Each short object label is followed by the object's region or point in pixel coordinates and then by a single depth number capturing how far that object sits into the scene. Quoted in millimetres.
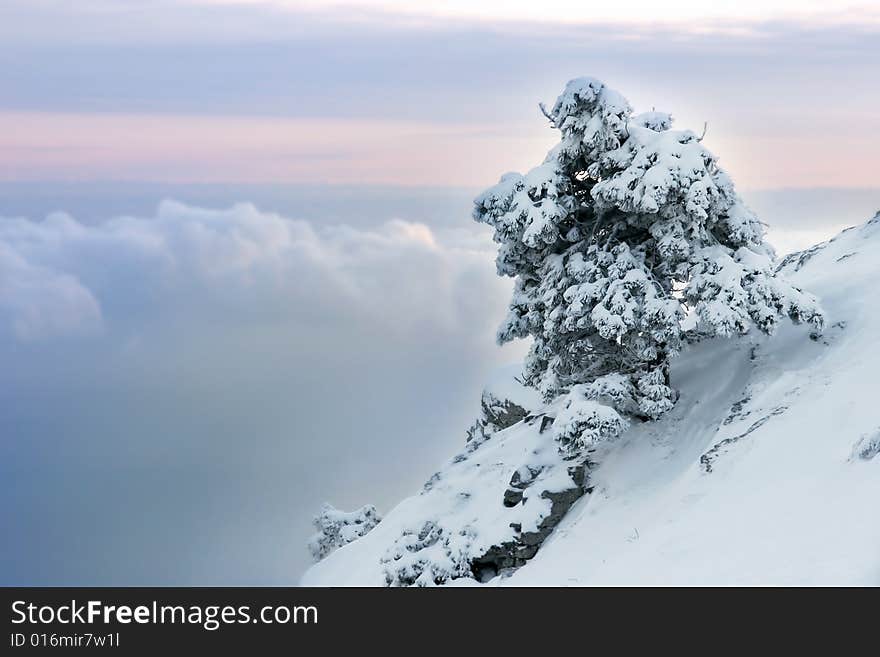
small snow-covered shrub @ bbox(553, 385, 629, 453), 25969
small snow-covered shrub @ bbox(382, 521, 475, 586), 26375
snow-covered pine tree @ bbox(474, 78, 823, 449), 26125
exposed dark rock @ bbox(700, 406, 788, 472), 24125
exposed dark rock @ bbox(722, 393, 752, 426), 25959
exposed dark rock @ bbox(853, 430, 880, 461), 20297
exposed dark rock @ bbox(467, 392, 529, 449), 38562
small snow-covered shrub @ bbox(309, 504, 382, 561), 42062
